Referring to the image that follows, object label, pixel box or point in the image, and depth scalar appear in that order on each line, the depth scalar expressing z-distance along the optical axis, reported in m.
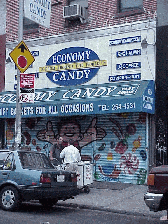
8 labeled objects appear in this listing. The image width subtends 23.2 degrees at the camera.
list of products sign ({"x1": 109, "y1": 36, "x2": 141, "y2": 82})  15.37
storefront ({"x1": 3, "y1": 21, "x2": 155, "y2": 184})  15.01
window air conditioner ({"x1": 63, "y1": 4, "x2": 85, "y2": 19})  16.80
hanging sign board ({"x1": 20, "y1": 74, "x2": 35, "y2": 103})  13.20
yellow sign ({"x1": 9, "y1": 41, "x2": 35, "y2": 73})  13.45
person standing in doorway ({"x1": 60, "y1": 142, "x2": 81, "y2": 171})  13.41
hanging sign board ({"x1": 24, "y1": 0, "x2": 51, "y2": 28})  13.66
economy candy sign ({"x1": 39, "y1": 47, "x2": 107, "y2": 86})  16.45
